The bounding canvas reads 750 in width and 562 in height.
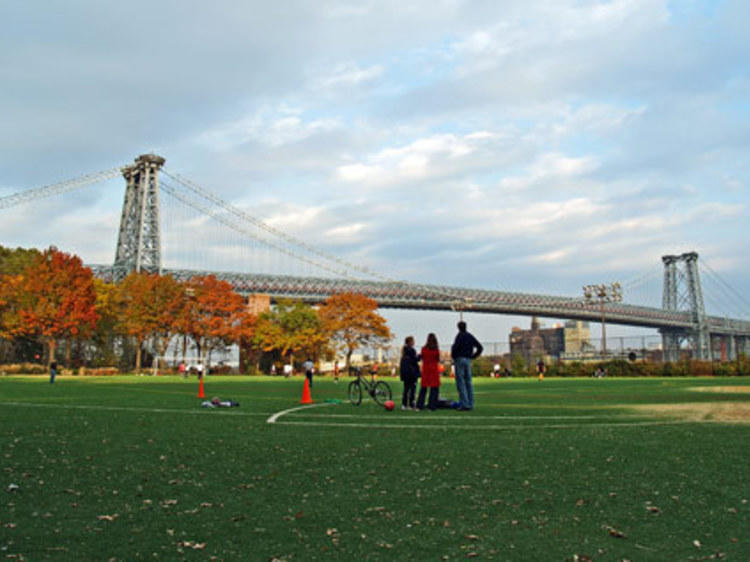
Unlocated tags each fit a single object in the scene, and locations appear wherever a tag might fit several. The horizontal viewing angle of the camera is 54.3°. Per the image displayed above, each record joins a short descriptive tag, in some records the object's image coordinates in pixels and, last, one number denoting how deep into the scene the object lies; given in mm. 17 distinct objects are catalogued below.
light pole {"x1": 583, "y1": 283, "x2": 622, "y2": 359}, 63491
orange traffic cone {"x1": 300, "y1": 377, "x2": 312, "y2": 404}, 16953
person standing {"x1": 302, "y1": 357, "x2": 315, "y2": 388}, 19862
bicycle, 15762
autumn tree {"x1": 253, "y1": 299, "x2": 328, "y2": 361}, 66875
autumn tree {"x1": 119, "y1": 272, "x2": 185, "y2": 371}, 60625
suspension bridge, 80750
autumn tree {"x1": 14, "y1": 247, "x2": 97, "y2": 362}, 51875
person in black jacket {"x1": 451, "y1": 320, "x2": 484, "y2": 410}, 14047
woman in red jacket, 14297
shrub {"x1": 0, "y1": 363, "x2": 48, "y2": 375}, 50716
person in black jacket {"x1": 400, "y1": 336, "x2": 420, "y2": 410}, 14703
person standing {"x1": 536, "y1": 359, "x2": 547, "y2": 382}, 45906
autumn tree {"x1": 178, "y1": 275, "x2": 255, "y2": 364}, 63312
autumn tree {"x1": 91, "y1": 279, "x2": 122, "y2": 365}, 61281
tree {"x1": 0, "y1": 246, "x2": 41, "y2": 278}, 58656
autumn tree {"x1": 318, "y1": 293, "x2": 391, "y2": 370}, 67250
